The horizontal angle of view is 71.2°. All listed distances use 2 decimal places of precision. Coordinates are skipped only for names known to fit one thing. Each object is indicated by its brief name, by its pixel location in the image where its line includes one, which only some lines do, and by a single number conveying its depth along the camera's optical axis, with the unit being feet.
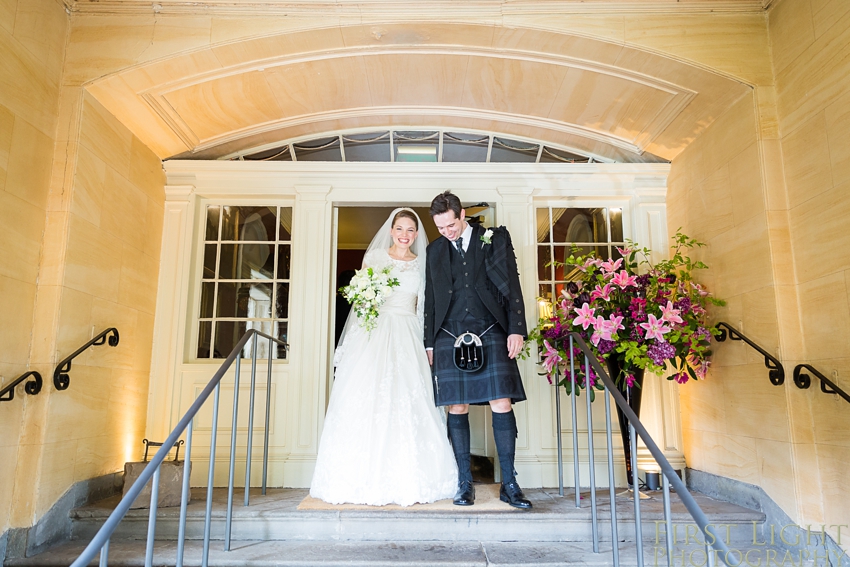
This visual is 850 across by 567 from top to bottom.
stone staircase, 8.43
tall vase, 11.00
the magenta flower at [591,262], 11.20
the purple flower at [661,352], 10.25
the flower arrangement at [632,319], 10.34
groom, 9.95
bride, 9.86
